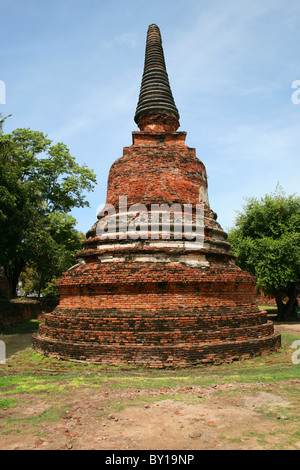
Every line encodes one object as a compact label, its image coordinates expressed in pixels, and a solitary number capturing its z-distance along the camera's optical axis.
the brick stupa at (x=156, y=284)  6.96
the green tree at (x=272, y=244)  17.28
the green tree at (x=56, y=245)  17.19
